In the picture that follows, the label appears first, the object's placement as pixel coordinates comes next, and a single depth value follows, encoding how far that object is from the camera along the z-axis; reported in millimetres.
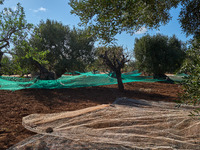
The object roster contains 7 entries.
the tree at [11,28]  5234
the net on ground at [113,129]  2475
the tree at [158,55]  14211
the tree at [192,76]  2303
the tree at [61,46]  11555
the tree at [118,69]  8884
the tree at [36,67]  10891
